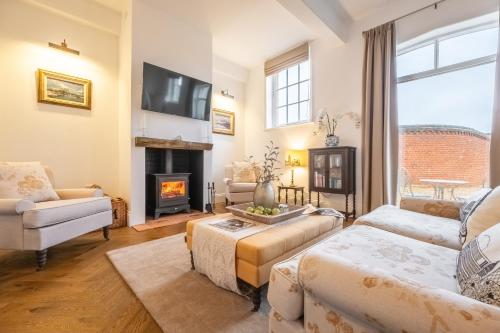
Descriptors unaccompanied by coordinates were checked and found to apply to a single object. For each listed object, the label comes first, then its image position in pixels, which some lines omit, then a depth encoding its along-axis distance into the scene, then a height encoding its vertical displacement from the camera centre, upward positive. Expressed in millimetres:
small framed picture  4820 +943
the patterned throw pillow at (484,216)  1144 -259
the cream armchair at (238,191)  4180 -503
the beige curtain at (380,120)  3109 +646
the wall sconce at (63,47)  2924 +1538
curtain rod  2789 +2038
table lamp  4219 +114
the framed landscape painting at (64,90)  2896 +998
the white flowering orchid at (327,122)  3772 +768
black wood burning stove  3416 -474
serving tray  1718 -403
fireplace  3455 -280
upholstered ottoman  1289 -524
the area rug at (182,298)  1248 -881
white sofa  537 -424
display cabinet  3398 -100
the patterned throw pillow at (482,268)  586 -315
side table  3996 -433
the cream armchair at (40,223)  1799 -516
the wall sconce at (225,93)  4930 +1583
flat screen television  3223 +1111
